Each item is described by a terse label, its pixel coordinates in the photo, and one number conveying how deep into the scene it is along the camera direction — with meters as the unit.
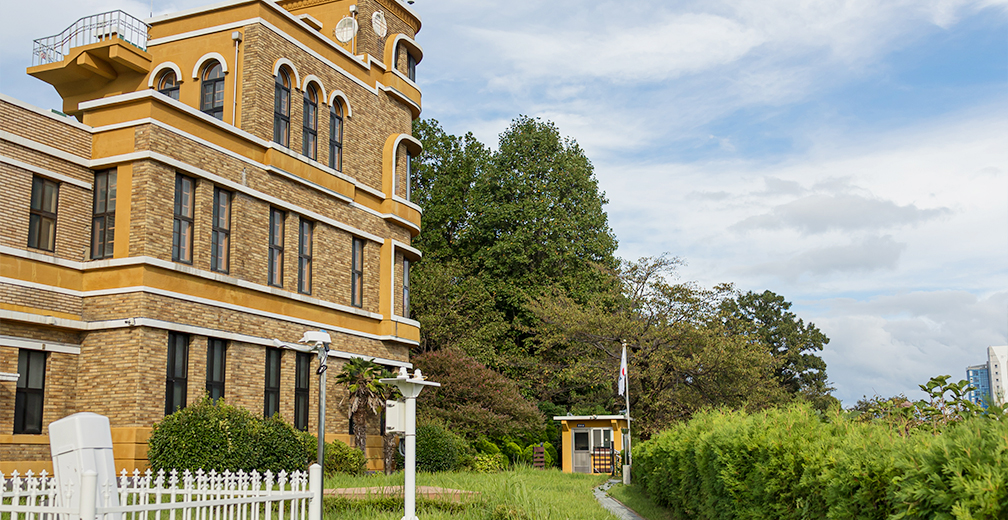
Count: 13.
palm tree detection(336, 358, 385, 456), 27.36
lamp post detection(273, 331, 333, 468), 18.56
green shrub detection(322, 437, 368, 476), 25.11
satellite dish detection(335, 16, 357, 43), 31.55
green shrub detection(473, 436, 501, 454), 35.94
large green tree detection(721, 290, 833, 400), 65.94
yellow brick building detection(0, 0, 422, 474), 20.64
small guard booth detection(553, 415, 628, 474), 37.84
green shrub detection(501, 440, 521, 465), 37.84
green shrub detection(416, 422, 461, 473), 29.42
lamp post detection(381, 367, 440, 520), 12.80
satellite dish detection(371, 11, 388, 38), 32.47
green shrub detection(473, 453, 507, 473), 32.22
